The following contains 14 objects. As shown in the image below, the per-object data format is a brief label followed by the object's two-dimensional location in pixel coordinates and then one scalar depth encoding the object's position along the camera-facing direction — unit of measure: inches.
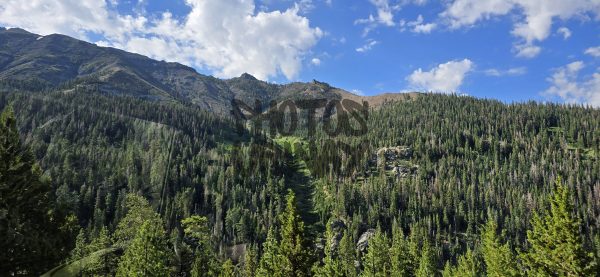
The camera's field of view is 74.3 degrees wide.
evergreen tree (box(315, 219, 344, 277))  1805.0
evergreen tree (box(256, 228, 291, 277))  1346.0
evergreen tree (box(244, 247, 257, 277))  3521.2
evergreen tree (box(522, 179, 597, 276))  1160.2
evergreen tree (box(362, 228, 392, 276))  2975.1
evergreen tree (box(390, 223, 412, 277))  2687.0
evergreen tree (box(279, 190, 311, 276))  1342.3
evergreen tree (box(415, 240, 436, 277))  2881.4
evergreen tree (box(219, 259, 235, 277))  2669.0
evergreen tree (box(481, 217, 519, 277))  1910.7
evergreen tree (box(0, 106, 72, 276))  949.2
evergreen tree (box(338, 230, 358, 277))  4506.4
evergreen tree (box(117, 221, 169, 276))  1711.4
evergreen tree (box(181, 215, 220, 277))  2832.7
